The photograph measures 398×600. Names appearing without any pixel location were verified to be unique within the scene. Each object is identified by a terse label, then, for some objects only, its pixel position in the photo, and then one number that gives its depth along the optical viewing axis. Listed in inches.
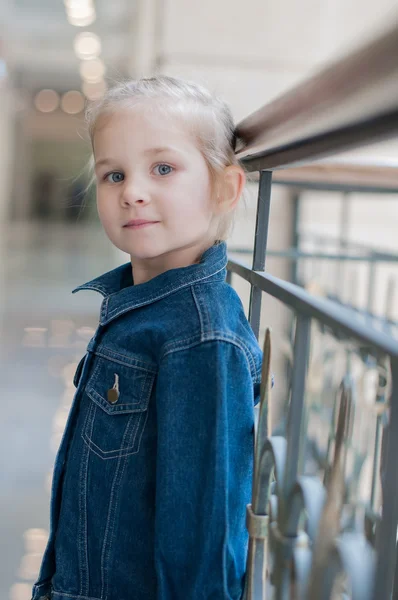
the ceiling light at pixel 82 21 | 461.4
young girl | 39.7
